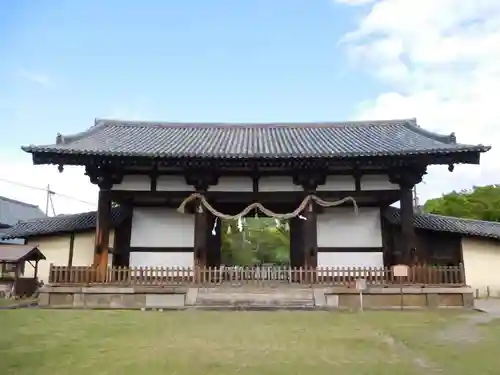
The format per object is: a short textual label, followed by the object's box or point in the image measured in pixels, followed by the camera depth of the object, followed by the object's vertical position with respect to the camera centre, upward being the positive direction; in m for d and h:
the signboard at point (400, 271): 12.16 -0.02
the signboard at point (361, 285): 11.91 -0.41
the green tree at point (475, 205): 30.42 +4.70
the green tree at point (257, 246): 39.94 +2.25
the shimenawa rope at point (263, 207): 13.64 +2.03
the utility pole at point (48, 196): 52.62 +8.76
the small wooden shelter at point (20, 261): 16.69 +0.26
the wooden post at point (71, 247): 17.92 +0.87
